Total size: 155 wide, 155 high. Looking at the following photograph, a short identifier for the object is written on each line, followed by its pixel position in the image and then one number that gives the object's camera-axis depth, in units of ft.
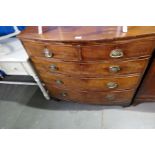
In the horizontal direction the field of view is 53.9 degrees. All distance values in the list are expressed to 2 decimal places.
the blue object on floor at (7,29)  4.67
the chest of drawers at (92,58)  2.88
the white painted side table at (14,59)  4.21
